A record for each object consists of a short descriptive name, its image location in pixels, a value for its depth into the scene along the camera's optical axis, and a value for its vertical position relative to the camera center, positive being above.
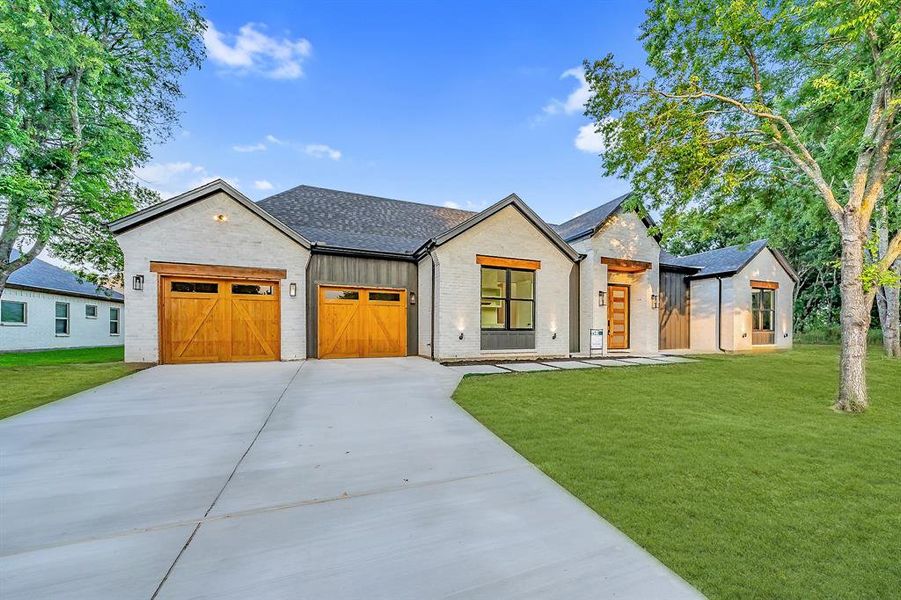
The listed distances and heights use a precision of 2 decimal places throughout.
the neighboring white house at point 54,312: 14.11 -0.42
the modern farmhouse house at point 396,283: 9.27 +0.57
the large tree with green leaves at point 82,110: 8.30 +5.52
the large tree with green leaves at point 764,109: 5.58 +3.67
